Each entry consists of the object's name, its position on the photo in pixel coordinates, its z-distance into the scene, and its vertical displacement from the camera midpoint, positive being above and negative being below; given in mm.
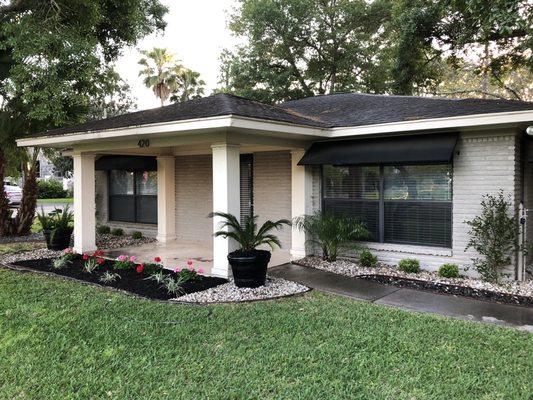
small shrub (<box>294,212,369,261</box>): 8693 -769
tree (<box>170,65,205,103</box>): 33406 +8761
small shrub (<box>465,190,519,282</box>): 7191 -725
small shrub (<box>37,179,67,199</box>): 34966 +426
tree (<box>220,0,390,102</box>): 25781 +9075
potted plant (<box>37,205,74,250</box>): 10875 -935
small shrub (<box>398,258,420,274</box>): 8094 -1366
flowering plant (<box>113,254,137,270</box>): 8398 -1359
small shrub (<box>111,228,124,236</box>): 13906 -1201
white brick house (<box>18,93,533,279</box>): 7441 +699
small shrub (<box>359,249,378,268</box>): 8594 -1330
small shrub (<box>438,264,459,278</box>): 7672 -1388
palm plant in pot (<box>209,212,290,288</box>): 6934 -975
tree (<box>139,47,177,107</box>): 32875 +9528
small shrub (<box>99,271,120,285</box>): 7469 -1468
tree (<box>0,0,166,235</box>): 7988 +2812
